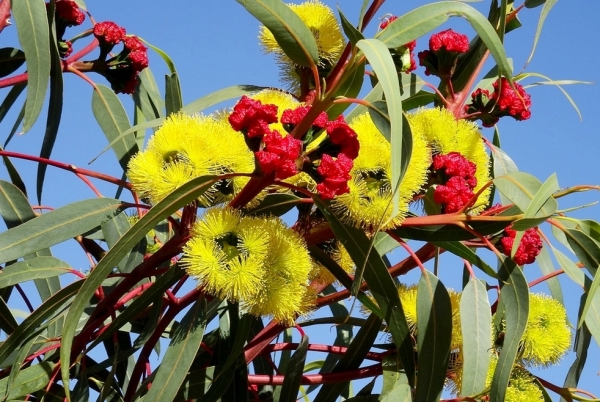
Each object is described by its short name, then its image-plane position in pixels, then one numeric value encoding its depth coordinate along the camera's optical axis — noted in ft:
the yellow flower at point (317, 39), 4.10
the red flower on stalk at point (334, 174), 3.52
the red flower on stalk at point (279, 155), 3.49
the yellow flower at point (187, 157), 3.67
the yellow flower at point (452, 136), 3.99
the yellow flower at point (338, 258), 4.08
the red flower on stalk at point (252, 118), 3.57
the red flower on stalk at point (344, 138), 3.57
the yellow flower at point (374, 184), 3.68
